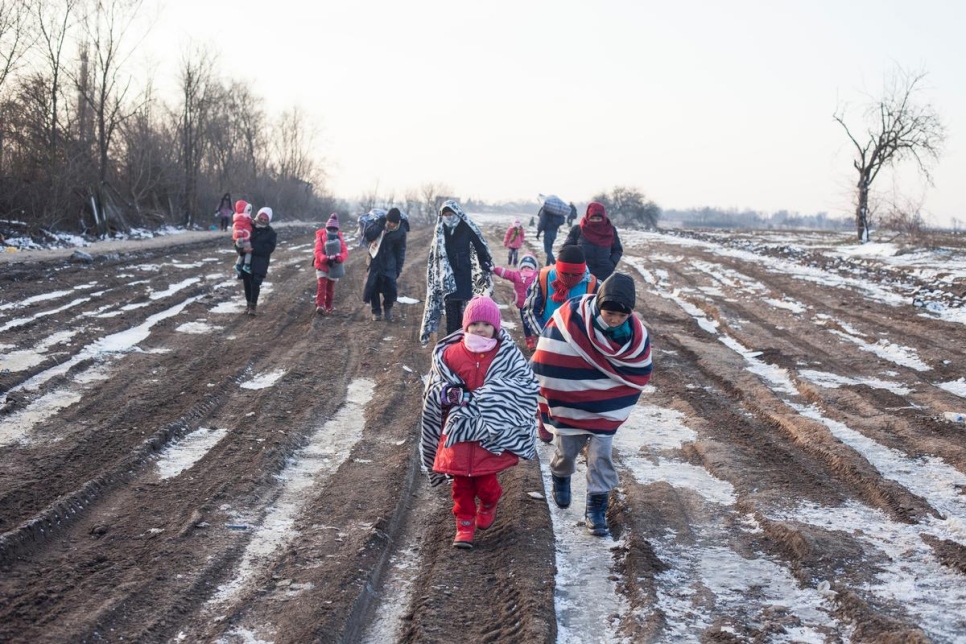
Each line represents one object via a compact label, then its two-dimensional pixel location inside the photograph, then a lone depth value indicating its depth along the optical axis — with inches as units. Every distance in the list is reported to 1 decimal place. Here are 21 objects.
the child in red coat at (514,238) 951.2
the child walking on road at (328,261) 526.3
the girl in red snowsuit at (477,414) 196.2
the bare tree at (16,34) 952.9
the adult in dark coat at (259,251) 509.0
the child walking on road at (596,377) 206.5
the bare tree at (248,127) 2226.4
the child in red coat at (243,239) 513.3
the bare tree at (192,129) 1550.2
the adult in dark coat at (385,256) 497.4
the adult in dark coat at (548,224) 689.0
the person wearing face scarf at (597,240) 383.6
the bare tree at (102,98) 1189.7
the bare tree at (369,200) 3942.9
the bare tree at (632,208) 3425.2
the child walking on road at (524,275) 375.2
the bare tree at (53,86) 1073.5
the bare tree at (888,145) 1392.7
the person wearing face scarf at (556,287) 293.1
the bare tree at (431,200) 3973.4
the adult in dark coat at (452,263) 404.8
